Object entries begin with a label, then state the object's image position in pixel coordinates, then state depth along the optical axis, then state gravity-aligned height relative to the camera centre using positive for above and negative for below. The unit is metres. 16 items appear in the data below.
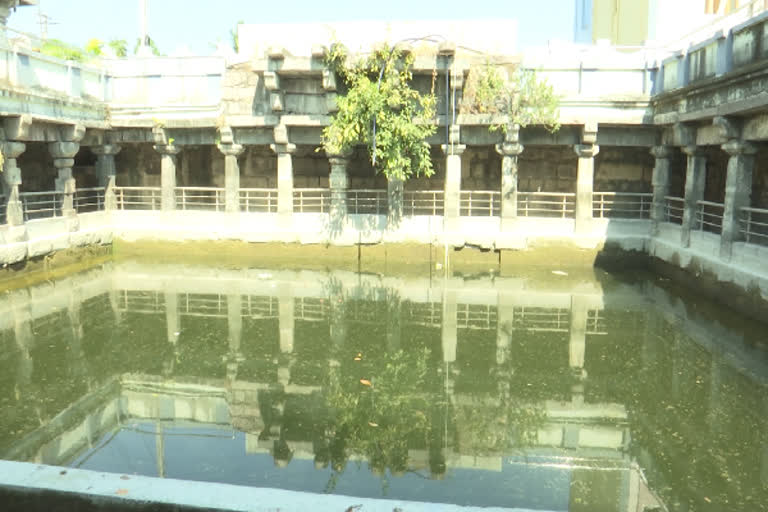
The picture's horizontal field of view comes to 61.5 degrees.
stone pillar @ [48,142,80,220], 13.21 +0.00
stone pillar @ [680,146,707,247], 11.62 -0.25
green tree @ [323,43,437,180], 12.66 +1.25
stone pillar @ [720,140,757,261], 10.01 -0.23
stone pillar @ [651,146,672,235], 13.20 -0.21
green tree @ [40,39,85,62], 14.88 +2.81
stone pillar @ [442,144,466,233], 13.68 -0.41
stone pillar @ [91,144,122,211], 14.97 +0.07
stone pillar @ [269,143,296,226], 14.27 -0.31
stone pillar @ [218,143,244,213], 14.58 -0.17
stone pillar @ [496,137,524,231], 13.56 -0.30
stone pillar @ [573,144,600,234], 13.47 -0.35
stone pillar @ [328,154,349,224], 14.03 -0.36
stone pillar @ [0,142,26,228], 11.57 -0.19
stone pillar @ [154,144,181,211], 14.91 -0.15
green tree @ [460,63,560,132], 12.73 +1.55
